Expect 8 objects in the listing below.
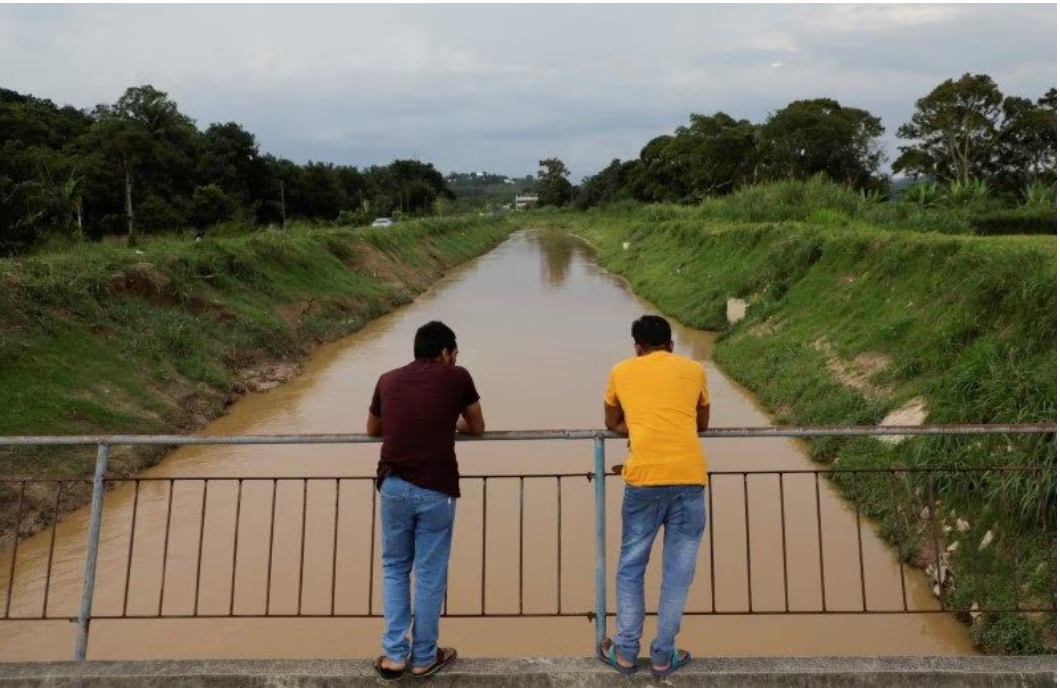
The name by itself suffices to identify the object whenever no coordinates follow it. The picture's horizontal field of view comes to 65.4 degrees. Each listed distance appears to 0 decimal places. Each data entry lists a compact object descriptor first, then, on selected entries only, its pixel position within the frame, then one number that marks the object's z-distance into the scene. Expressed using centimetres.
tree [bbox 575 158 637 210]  7319
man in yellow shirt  312
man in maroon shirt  314
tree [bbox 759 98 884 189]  4181
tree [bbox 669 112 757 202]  4769
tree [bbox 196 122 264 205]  4097
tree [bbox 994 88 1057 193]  3962
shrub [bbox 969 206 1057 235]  1842
